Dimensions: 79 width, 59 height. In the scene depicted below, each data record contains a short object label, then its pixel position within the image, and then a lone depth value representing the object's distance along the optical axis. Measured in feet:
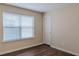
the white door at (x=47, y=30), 10.46
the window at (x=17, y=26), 7.79
